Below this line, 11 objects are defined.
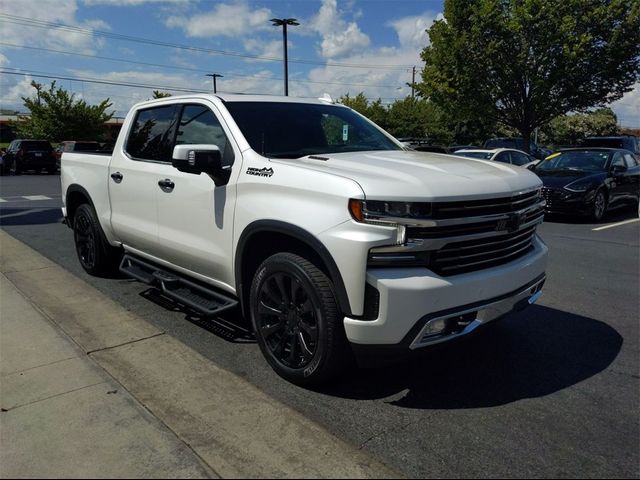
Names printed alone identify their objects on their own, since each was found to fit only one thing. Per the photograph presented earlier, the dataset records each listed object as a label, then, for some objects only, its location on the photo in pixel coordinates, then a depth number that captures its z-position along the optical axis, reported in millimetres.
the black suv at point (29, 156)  25941
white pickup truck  2738
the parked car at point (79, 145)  23484
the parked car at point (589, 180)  10570
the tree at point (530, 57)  20953
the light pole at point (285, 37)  23859
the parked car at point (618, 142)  17016
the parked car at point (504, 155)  14479
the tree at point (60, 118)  36250
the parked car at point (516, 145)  22578
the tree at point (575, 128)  47472
